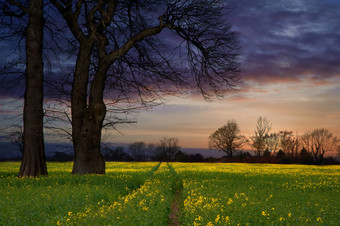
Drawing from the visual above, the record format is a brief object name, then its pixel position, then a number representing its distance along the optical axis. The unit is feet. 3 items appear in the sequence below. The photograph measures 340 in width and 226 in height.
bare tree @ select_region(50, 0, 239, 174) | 60.90
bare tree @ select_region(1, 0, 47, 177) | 58.70
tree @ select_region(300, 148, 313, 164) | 202.90
